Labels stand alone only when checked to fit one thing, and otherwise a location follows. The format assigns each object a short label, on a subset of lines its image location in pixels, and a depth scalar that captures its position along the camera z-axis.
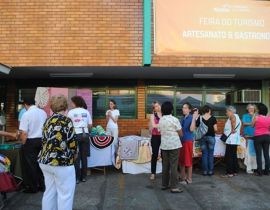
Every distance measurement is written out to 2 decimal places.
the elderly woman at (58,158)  2.99
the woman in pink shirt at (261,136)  5.67
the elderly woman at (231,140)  5.64
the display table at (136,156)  5.72
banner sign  5.82
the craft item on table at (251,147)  5.93
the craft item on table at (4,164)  3.87
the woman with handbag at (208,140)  5.52
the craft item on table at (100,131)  5.90
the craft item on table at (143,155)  5.75
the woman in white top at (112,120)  6.20
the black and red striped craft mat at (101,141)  5.70
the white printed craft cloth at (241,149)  5.96
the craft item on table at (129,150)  5.71
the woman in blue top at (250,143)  5.90
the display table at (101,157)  5.70
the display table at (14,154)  4.87
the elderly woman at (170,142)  4.52
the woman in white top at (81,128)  5.03
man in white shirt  4.32
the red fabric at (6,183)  3.80
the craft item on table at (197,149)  5.88
